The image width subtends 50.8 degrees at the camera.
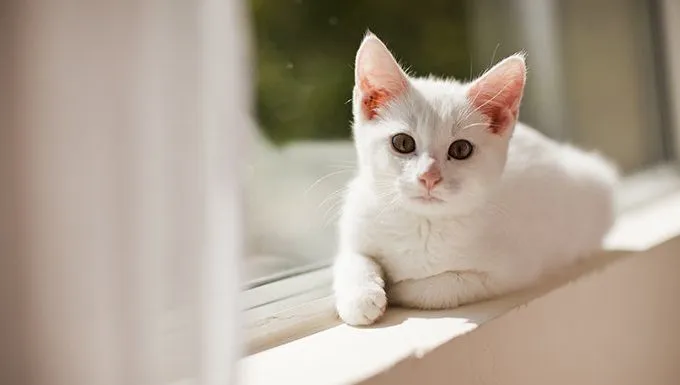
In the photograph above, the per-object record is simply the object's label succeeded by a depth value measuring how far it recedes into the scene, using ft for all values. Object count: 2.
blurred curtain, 1.70
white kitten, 3.21
